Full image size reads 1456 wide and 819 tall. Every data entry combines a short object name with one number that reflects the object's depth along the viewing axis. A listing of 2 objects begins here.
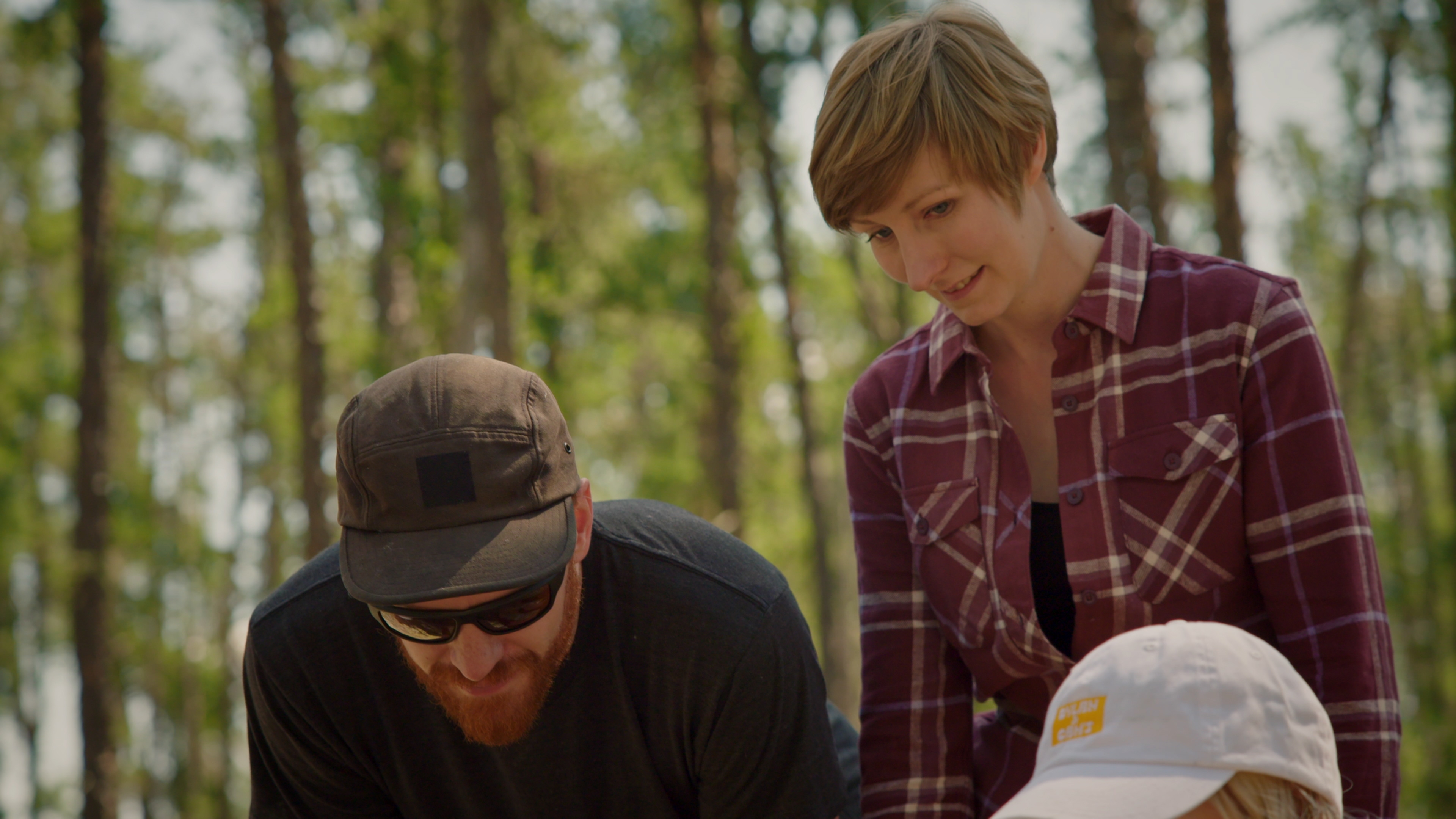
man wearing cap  2.15
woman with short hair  2.07
